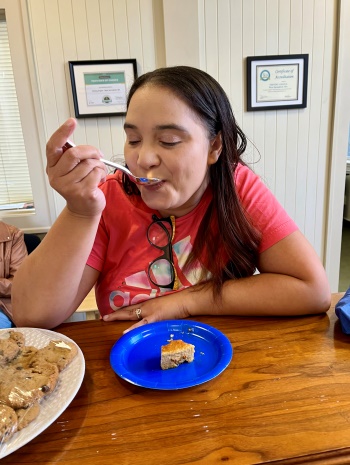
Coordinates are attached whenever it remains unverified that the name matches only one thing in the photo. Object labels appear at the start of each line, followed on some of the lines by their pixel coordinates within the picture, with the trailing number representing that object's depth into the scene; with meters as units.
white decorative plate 0.50
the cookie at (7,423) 0.51
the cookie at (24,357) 0.65
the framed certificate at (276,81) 2.38
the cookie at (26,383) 0.55
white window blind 2.30
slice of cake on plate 0.70
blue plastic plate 0.65
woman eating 0.80
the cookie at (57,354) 0.65
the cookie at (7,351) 0.66
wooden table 0.51
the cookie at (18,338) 0.73
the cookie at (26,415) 0.53
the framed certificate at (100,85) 2.23
